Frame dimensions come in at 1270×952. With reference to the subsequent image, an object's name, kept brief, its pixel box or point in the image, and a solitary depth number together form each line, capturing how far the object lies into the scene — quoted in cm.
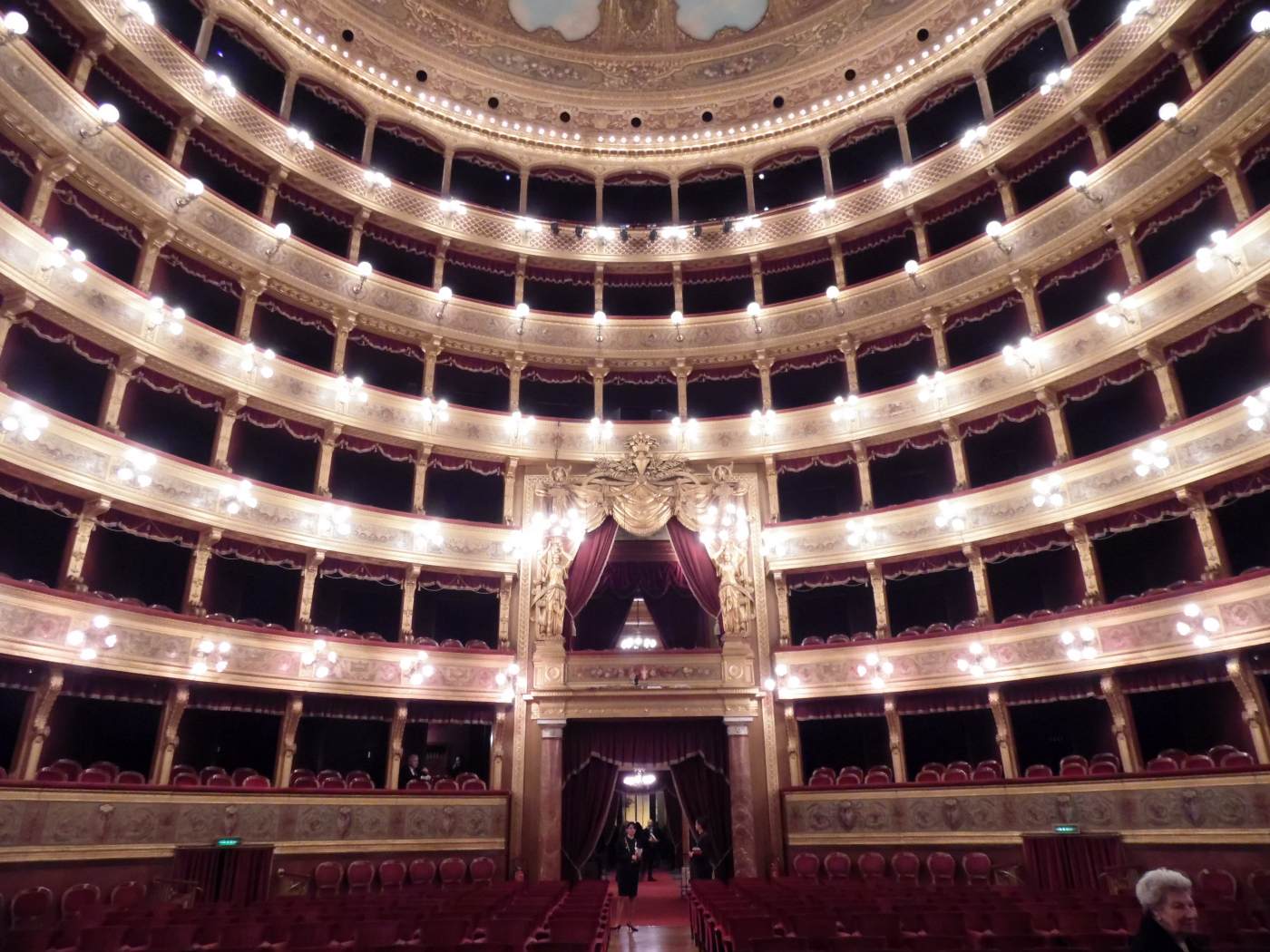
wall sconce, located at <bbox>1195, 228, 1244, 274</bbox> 1314
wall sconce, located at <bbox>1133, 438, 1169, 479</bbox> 1394
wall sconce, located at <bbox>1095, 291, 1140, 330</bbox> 1466
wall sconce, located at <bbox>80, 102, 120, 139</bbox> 1356
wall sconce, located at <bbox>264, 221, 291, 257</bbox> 1642
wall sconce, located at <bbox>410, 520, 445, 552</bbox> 1733
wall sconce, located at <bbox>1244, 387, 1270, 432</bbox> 1227
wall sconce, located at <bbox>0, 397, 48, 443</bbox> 1208
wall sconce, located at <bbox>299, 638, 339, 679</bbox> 1526
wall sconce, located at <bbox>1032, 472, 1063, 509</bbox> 1538
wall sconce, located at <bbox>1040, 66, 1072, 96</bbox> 1653
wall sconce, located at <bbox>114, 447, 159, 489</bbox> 1374
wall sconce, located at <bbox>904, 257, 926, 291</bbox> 1778
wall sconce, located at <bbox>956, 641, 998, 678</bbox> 1545
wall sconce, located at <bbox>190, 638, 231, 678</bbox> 1396
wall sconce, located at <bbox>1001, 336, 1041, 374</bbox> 1638
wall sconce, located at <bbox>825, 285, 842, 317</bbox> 1906
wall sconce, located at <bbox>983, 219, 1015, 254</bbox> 1697
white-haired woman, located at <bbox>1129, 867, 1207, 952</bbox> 361
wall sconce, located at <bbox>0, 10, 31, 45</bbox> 1141
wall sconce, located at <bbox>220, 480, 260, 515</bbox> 1515
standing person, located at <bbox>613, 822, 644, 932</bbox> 1441
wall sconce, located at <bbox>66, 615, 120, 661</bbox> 1245
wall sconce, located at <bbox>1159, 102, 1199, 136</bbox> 1358
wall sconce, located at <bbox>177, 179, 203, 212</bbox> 1462
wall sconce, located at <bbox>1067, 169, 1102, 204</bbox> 1506
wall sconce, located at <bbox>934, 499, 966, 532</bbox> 1666
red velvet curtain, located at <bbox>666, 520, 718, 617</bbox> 1745
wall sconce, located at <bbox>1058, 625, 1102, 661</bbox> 1427
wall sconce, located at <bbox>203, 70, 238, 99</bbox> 1636
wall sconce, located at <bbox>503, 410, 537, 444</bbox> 1888
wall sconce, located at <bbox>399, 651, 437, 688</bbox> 1625
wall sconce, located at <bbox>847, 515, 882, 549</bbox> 1753
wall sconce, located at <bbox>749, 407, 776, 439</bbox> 1909
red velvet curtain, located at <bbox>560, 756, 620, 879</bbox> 1606
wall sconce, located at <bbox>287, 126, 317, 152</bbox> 1764
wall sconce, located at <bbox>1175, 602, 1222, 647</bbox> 1273
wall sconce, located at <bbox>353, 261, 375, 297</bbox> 1805
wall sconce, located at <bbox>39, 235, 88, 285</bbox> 1300
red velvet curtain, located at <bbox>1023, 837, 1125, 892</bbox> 1219
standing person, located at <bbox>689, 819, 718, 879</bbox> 1605
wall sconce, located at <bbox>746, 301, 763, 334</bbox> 1984
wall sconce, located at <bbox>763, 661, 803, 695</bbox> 1698
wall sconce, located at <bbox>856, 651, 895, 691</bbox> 1639
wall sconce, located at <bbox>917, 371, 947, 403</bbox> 1758
